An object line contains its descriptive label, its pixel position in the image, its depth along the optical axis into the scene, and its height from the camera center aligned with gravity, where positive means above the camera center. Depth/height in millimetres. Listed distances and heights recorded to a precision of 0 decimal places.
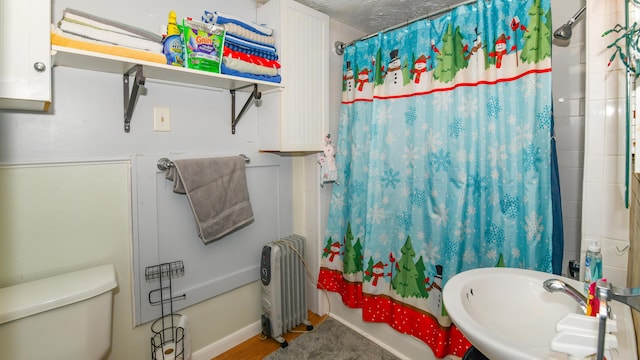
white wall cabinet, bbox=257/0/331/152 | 1771 +590
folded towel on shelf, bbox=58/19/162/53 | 1106 +563
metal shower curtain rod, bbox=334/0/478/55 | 1531 +884
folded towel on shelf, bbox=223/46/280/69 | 1519 +636
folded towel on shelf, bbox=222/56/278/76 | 1507 +580
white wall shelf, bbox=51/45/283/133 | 1154 +484
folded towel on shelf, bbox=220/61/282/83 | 1507 +547
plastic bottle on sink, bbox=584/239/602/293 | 932 -285
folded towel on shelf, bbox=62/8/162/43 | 1112 +613
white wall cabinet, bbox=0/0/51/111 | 898 +394
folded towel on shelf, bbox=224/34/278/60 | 1524 +694
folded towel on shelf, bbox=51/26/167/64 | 1059 +506
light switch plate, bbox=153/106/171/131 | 1524 +302
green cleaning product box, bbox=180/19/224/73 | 1400 +637
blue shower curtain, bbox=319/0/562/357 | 1312 +65
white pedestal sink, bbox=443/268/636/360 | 892 -430
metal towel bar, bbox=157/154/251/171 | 1533 +67
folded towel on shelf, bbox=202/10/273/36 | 1492 +805
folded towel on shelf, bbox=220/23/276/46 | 1505 +755
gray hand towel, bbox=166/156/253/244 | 1539 -80
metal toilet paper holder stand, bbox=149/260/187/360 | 1535 -765
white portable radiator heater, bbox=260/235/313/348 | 1896 -733
